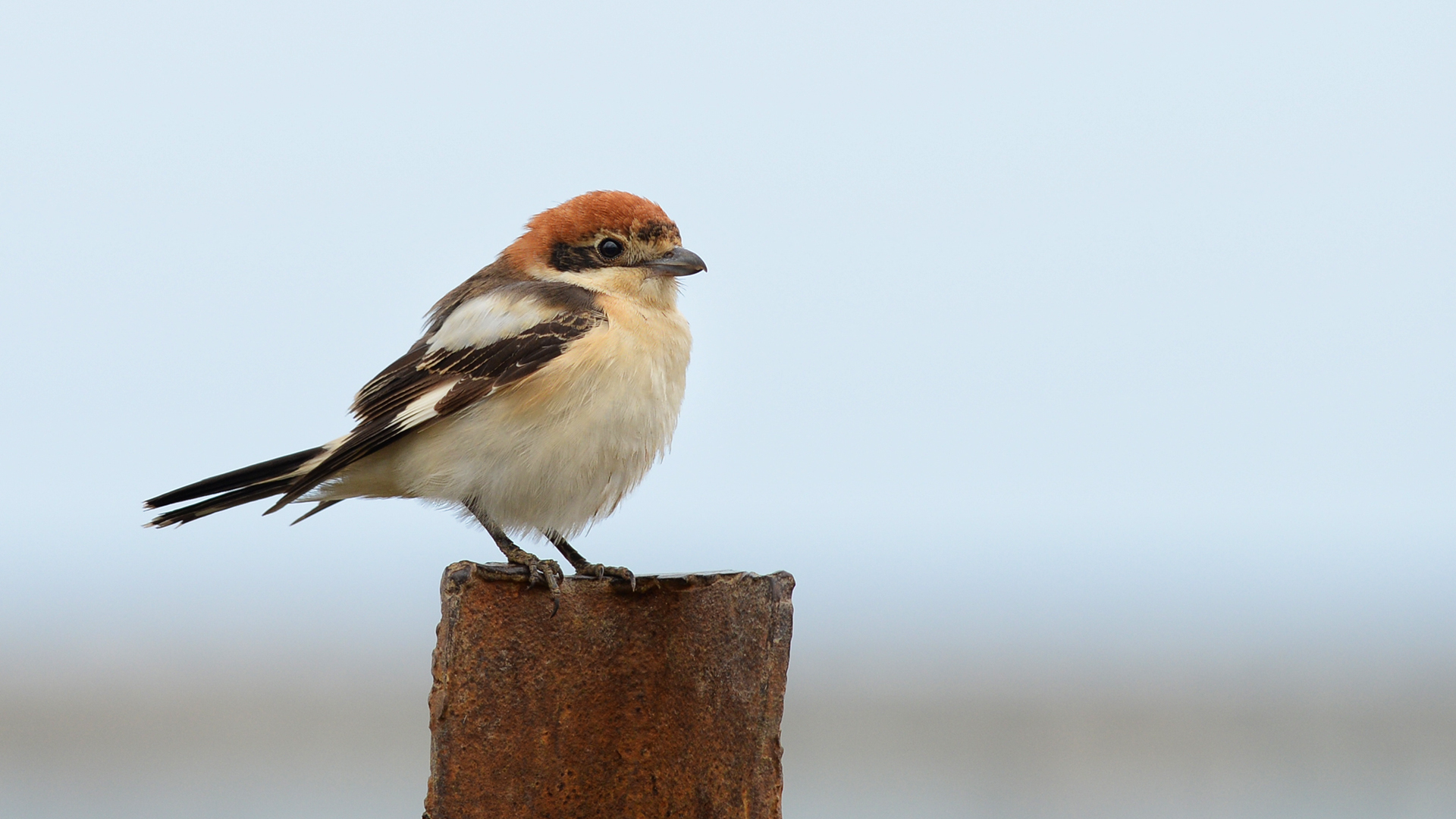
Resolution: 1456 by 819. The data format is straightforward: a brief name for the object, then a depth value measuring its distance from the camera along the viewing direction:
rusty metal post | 5.38
